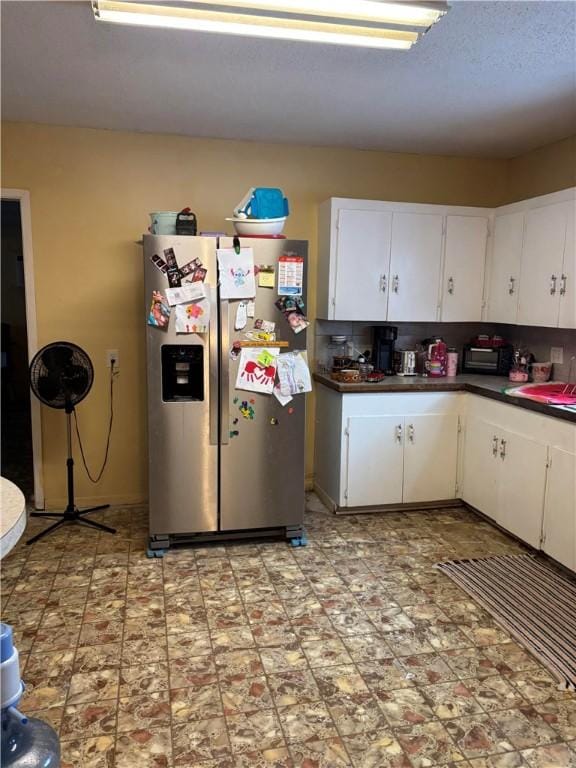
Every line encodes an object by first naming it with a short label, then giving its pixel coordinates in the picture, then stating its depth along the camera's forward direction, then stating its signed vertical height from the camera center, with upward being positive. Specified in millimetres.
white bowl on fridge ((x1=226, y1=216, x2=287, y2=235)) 3154 +454
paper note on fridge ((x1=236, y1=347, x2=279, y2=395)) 3135 -345
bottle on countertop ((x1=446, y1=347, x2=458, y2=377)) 4066 -375
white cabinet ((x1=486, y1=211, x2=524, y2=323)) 3766 +298
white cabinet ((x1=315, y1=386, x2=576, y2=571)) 3357 -926
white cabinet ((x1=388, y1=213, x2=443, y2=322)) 3877 +307
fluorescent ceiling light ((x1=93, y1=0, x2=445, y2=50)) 1951 +1040
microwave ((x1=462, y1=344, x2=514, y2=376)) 4121 -349
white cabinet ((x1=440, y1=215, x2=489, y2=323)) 3965 +306
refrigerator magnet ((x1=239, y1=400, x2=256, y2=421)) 3182 -581
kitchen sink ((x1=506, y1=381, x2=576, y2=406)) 3112 -469
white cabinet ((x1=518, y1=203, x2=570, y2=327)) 3379 +295
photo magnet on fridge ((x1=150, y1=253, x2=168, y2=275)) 2963 +219
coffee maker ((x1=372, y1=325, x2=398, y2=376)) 4055 -277
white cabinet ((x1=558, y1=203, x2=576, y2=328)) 3260 +198
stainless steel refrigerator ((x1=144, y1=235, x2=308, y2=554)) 3039 -678
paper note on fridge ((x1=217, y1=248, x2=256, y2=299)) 3023 +177
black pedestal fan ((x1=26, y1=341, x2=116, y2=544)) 3355 -433
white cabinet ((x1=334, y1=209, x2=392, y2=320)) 3789 +306
